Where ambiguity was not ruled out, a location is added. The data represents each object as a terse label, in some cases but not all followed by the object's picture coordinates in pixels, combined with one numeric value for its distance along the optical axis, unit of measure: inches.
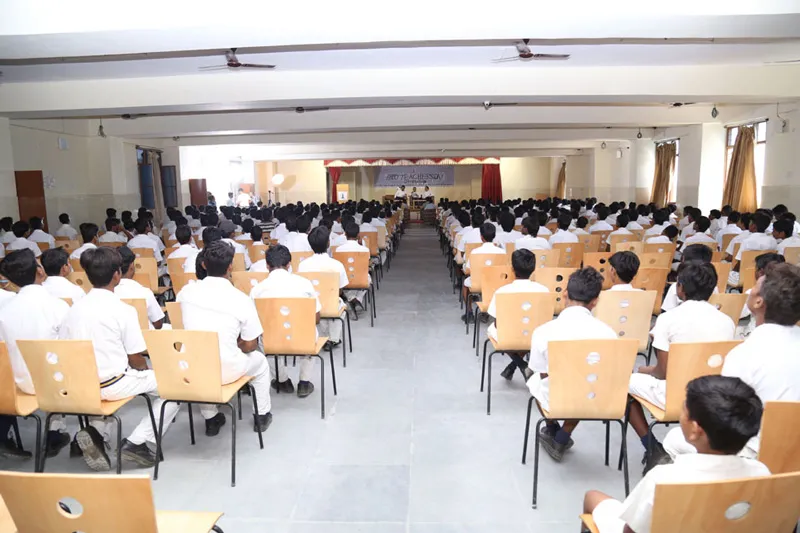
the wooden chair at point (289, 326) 135.0
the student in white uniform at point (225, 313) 118.5
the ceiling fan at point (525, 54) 246.5
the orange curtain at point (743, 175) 416.5
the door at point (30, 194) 407.8
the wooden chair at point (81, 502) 53.8
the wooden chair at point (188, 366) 105.2
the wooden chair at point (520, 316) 136.6
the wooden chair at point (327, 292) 176.2
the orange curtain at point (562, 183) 911.0
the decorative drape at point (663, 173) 565.3
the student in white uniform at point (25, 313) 116.6
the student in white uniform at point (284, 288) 150.7
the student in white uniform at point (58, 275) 147.6
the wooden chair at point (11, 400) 103.8
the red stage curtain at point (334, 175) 1003.9
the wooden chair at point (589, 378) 96.2
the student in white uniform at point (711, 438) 58.6
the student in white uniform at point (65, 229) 365.8
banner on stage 979.3
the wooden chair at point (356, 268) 225.9
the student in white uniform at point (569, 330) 107.5
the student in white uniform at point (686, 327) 107.7
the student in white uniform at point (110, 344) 110.3
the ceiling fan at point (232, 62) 247.5
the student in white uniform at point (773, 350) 82.2
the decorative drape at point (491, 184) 985.5
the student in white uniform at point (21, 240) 268.7
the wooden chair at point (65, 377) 100.9
